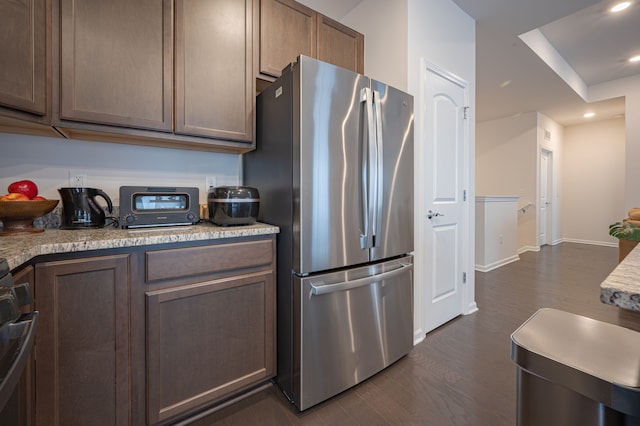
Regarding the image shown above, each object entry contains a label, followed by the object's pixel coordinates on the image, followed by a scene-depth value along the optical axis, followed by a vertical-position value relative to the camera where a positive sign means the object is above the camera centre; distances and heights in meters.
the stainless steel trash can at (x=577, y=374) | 0.60 -0.38
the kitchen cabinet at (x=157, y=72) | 1.33 +0.77
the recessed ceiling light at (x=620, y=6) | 2.80 +2.14
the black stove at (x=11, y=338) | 0.50 -0.27
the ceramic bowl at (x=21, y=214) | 1.20 -0.01
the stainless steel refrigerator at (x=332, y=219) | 1.43 -0.04
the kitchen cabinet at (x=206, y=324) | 1.25 -0.57
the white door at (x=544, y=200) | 5.82 +0.26
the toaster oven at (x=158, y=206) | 1.41 +0.03
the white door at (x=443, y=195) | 2.21 +0.14
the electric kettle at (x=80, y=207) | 1.43 +0.03
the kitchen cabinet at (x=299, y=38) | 1.84 +1.29
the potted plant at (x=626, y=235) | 2.83 -0.24
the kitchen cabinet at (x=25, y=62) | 1.14 +0.65
